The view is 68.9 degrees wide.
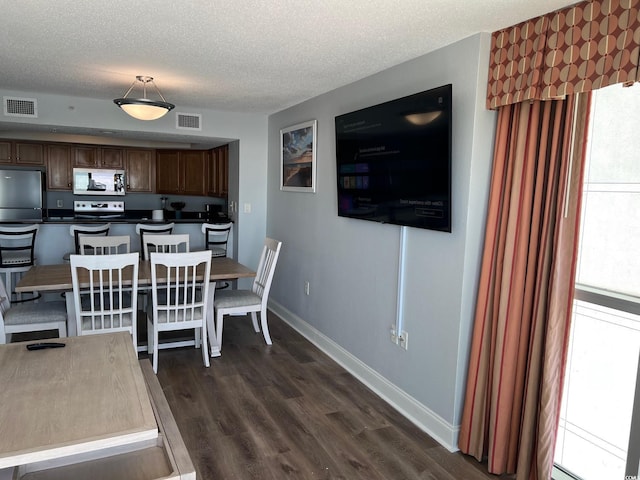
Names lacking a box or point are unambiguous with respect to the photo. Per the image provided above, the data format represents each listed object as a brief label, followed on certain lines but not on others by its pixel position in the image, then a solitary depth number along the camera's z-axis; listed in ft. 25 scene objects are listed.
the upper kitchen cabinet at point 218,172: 20.84
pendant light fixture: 11.50
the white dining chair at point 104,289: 10.66
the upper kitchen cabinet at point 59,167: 24.31
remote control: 6.23
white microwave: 25.02
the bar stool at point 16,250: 15.57
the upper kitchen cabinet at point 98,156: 24.84
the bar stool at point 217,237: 18.03
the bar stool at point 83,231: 16.28
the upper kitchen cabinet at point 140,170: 25.94
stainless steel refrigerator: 22.89
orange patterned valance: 6.10
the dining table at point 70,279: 11.09
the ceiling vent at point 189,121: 17.02
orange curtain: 7.20
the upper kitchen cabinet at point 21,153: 23.38
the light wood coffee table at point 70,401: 4.10
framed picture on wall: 14.28
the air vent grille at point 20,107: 14.70
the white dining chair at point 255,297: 13.32
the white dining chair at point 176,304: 11.53
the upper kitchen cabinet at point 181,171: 25.93
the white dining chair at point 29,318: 11.08
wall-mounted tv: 8.52
